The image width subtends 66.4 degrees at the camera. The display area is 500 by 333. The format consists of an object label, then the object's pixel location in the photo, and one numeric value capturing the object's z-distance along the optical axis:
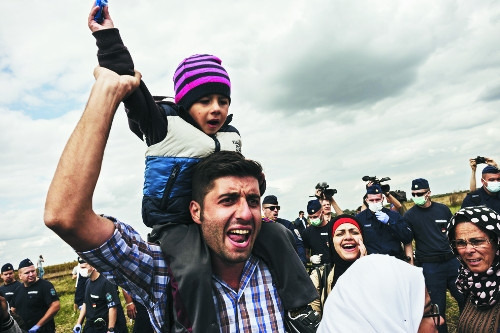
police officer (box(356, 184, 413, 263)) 6.34
